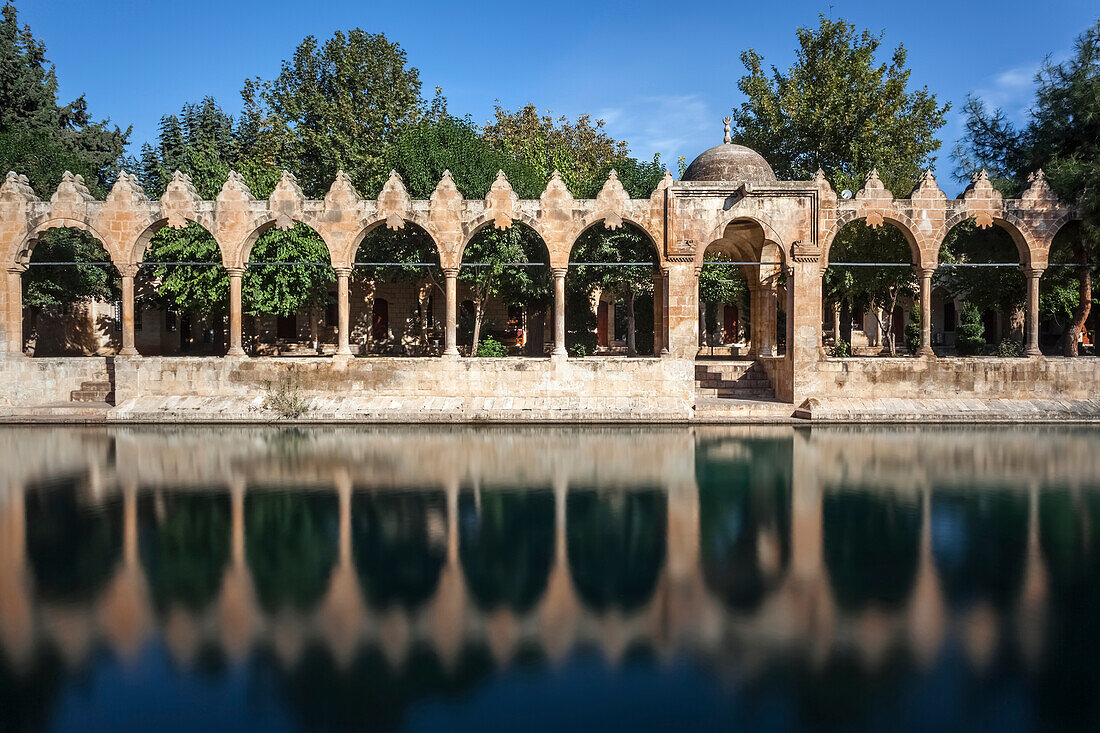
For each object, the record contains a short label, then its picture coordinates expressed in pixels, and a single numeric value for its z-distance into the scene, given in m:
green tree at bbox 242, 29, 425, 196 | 24.53
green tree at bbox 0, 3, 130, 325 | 17.70
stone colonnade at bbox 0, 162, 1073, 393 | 14.96
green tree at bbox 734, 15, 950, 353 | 21.80
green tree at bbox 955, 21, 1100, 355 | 14.88
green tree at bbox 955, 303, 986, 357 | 27.82
